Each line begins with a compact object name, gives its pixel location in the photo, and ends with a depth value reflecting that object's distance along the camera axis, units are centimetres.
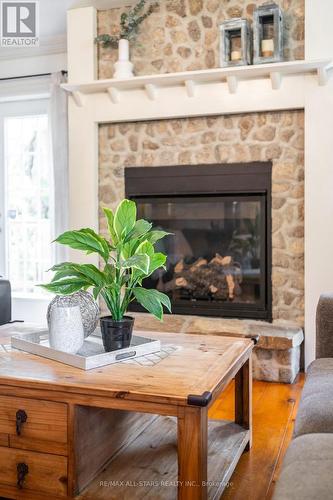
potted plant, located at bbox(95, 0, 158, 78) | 381
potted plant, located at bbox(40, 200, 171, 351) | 192
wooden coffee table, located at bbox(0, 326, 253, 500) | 152
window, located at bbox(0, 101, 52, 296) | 470
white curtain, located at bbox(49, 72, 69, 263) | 436
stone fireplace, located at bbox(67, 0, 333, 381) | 346
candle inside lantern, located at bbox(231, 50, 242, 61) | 358
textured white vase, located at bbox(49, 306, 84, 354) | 189
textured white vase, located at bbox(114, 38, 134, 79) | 381
